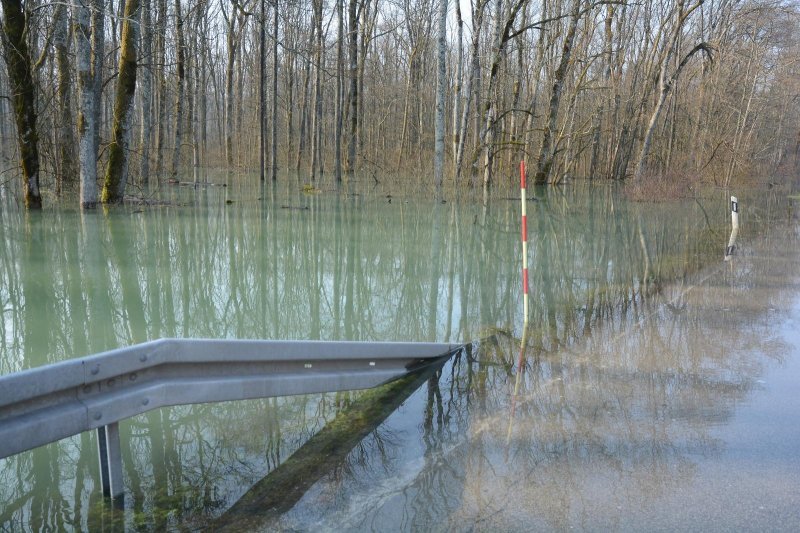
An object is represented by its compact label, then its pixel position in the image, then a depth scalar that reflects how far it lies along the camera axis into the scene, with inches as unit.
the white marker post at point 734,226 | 575.9
